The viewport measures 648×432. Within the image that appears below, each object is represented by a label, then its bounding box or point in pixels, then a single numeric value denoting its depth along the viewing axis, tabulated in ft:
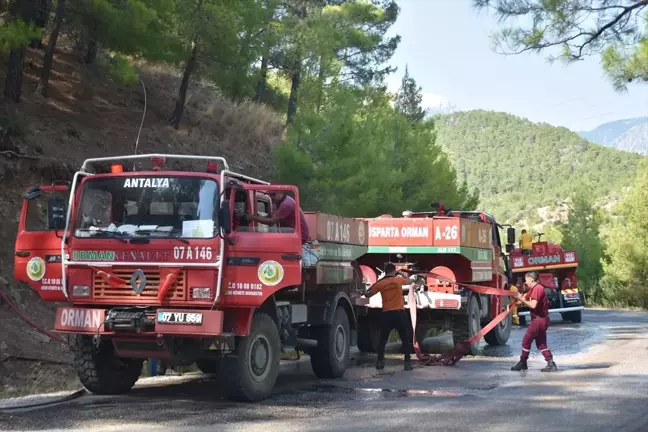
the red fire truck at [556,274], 78.59
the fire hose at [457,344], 45.75
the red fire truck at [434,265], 49.29
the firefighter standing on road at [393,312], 42.63
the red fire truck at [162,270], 30.53
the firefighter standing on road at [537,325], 42.16
